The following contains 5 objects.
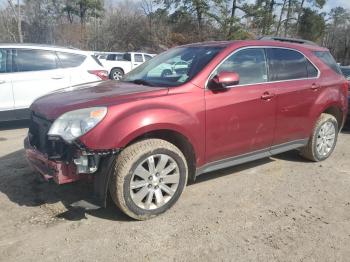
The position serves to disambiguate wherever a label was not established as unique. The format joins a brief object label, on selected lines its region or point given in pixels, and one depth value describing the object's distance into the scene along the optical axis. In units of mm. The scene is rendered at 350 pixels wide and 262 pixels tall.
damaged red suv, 3373
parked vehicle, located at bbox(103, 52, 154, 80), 20906
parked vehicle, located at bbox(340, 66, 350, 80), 9649
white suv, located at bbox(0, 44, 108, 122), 7098
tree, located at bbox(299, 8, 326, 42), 47562
